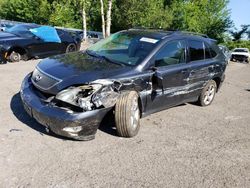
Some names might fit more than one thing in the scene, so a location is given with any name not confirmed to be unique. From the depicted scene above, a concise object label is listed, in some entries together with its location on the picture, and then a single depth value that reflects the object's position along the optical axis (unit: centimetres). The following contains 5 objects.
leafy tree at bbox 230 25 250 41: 3144
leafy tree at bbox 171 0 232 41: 2782
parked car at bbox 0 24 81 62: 592
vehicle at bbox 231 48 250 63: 1756
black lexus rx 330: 262
